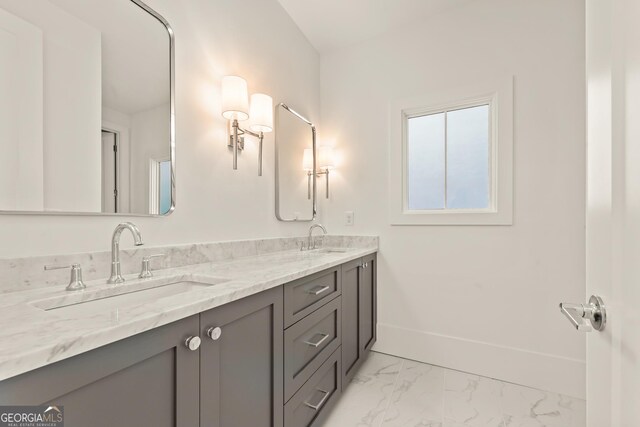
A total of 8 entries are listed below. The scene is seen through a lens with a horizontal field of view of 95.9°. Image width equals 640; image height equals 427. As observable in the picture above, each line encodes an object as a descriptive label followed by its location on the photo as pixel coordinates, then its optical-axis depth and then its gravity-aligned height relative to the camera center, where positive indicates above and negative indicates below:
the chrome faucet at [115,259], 0.99 -0.16
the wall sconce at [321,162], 2.42 +0.44
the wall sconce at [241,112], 1.52 +0.56
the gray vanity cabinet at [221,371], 0.53 -0.41
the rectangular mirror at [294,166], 2.09 +0.37
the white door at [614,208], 0.44 +0.01
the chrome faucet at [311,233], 2.32 -0.17
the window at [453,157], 1.93 +0.42
